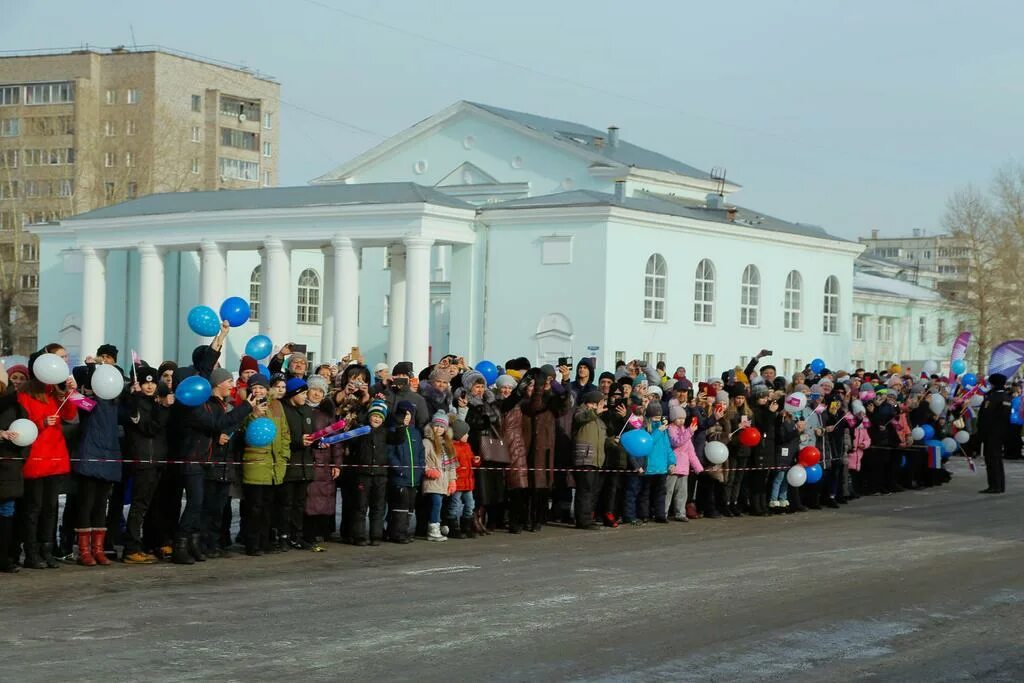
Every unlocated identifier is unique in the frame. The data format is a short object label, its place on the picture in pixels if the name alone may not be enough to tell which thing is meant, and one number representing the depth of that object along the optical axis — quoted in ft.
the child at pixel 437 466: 57.21
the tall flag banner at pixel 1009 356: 128.67
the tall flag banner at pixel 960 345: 127.54
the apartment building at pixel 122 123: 336.49
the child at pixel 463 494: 58.44
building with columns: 170.71
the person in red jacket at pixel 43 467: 45.37
